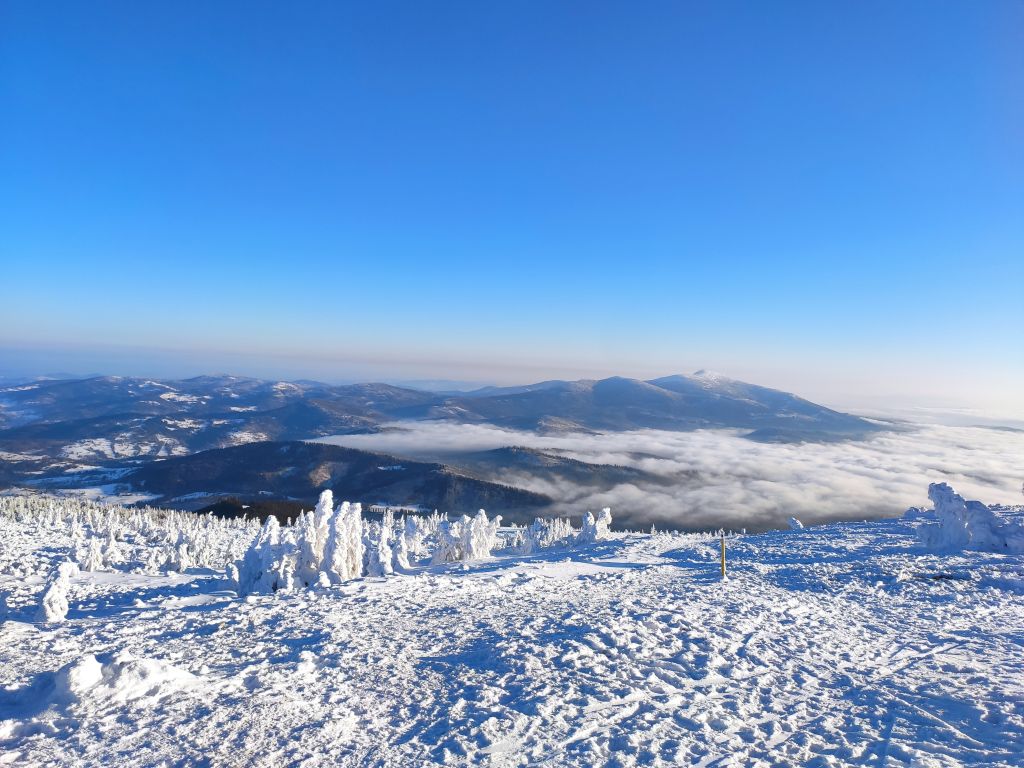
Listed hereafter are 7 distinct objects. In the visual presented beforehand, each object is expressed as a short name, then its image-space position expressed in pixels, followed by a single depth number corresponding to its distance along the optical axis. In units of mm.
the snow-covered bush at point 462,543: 45062
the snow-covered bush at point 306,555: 25656
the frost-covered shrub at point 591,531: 54216
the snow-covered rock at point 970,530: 30438
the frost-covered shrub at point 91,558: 38625
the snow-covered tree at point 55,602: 17594
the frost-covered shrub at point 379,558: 29116
